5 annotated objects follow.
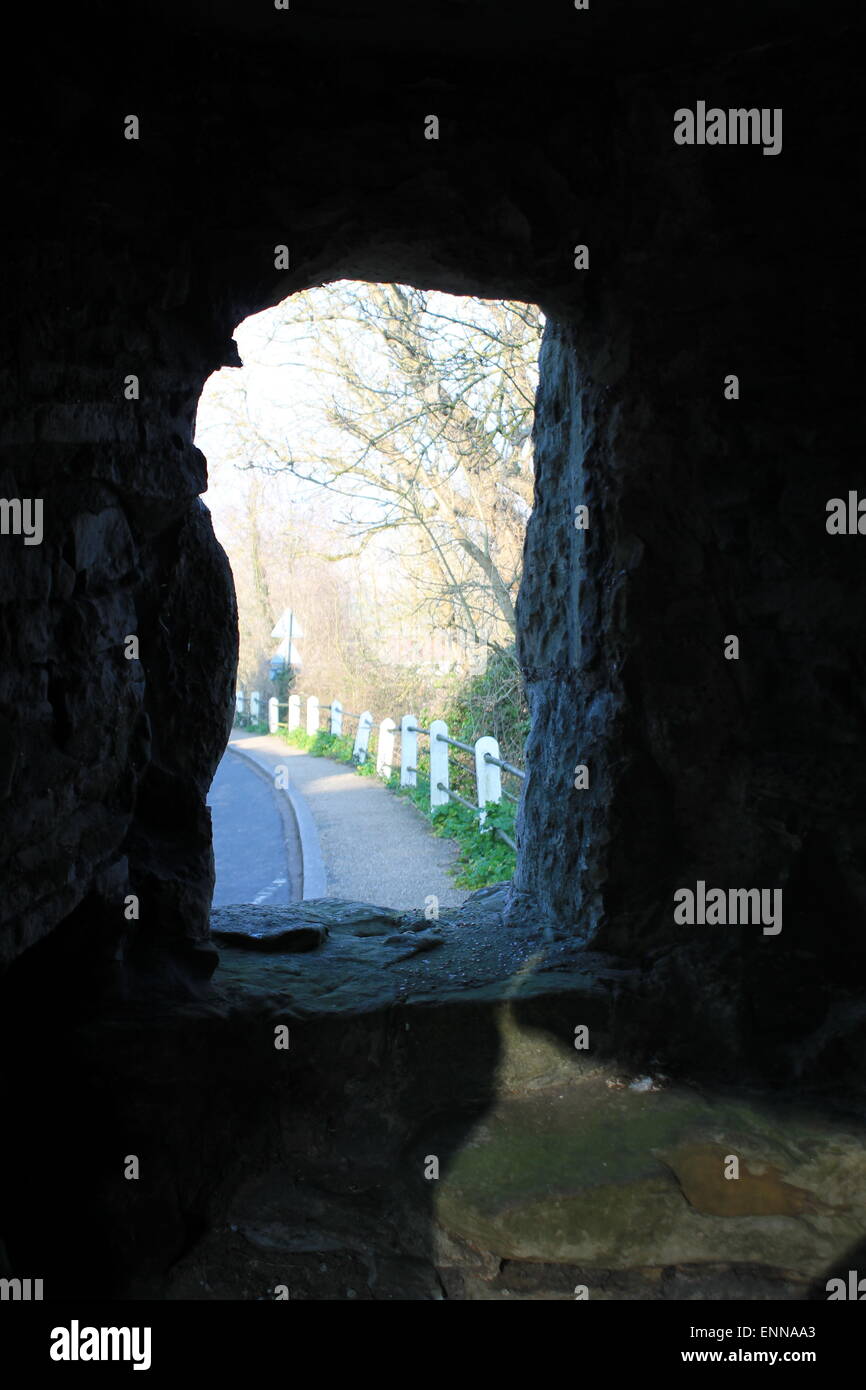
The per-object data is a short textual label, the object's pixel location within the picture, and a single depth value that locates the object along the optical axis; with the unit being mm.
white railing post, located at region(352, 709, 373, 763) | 11477
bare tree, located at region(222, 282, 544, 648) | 7871
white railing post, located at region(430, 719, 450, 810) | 8352
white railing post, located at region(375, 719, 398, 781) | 10508
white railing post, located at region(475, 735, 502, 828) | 7422
